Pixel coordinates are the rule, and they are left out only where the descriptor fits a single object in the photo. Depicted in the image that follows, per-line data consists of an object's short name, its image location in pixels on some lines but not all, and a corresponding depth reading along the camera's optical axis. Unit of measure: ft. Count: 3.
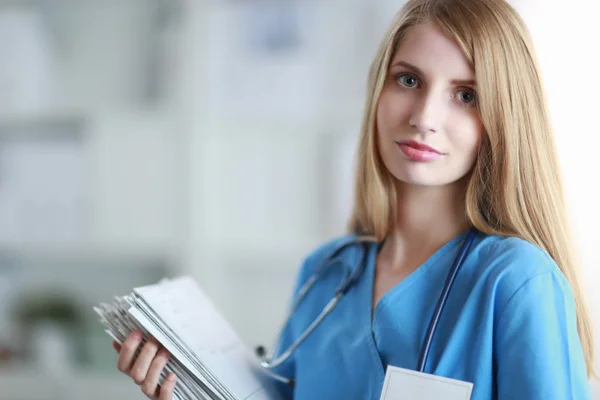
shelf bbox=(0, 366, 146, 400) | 7.43
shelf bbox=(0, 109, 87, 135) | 7.48
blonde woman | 2.78
